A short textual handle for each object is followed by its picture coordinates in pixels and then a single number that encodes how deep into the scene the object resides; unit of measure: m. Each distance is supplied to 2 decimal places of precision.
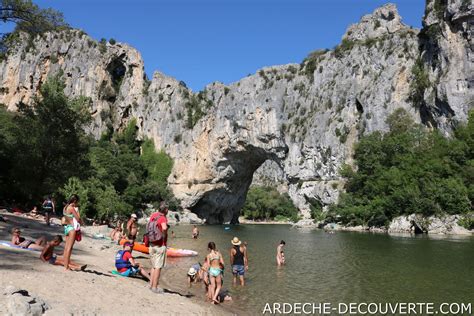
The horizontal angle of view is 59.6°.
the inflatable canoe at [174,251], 18.19
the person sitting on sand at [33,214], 23.15
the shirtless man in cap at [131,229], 15.49
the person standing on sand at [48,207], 19.70
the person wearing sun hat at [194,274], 12.05
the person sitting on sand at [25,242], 11.76
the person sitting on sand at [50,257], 9.66
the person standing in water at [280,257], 16.08
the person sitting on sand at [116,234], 22.40
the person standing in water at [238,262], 11.94
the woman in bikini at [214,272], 9.68
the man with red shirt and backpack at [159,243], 8.08
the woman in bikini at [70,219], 8.62
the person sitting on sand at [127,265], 10.52
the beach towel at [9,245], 11.12
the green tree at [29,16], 15.70
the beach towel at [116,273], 10.39
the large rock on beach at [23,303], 5.27
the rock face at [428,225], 35.41
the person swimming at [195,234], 30.14
